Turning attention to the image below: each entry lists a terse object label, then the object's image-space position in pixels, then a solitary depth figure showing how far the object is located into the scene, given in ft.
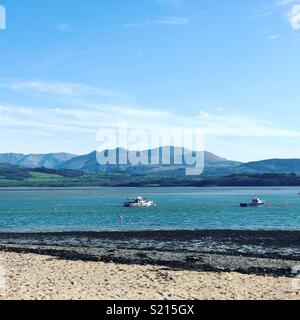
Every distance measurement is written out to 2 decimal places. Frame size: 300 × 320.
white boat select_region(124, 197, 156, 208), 435.53
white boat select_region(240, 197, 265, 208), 429.79
